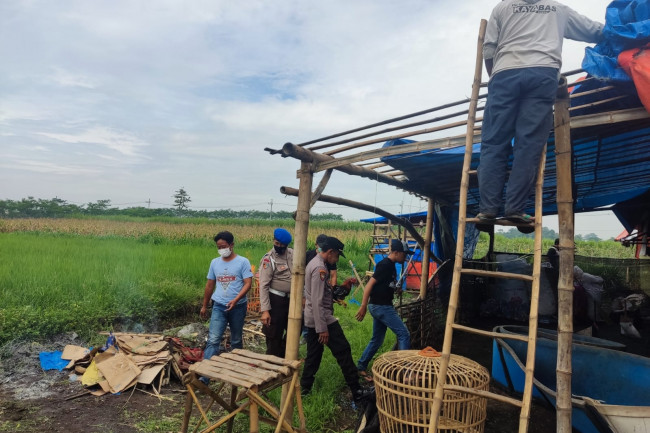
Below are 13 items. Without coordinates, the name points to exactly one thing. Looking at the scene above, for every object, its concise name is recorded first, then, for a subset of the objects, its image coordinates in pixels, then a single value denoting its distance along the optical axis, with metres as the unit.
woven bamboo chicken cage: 2.71
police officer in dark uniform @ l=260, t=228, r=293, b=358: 4.51
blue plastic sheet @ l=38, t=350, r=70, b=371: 5.01
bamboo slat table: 2.70
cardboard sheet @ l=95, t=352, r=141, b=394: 4.60
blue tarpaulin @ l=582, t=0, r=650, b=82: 2.44
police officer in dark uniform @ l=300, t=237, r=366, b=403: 4.02
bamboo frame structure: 2.42
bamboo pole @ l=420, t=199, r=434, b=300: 6.07
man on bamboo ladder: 2.52
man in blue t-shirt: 4.61
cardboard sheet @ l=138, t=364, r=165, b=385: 4.65
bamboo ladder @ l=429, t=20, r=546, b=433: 2.25
